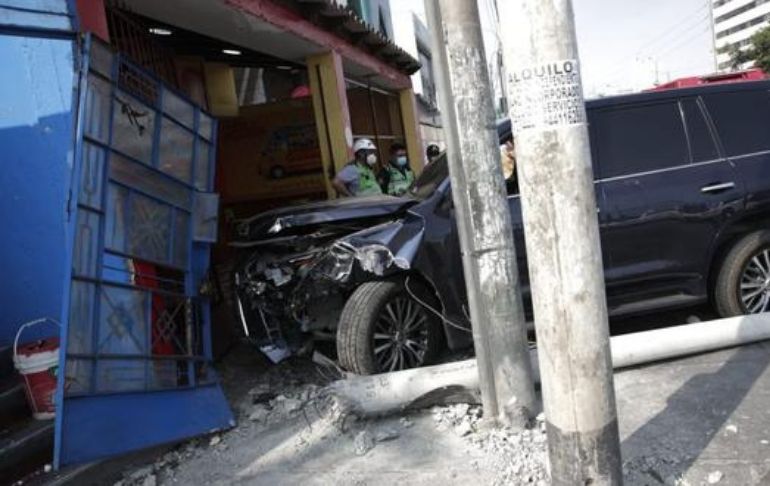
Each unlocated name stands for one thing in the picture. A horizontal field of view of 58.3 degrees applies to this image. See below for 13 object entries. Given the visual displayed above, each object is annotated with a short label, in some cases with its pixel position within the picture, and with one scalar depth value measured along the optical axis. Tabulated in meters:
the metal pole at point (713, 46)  69.88
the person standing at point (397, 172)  9.05
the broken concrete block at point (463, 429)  3.93
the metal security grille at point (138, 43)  5.93
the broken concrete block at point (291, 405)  4.61
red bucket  4.36
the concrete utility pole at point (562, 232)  2.43
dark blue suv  4.80
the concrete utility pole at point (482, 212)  3.61
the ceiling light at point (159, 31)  7.93
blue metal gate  3.76
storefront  3.81
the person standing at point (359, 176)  7.90
